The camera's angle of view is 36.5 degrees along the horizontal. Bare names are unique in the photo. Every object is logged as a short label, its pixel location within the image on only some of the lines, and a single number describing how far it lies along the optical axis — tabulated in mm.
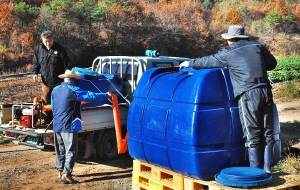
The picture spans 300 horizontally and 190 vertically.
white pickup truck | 8156
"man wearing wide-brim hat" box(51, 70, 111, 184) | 7324
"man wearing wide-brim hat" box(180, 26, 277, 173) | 4816
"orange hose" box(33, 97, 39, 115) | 8203
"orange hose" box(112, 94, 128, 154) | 8164
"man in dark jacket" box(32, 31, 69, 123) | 8789
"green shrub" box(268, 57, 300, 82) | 26225
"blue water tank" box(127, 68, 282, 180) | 4656
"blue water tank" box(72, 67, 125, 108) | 8641
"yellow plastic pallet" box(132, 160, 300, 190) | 4543
